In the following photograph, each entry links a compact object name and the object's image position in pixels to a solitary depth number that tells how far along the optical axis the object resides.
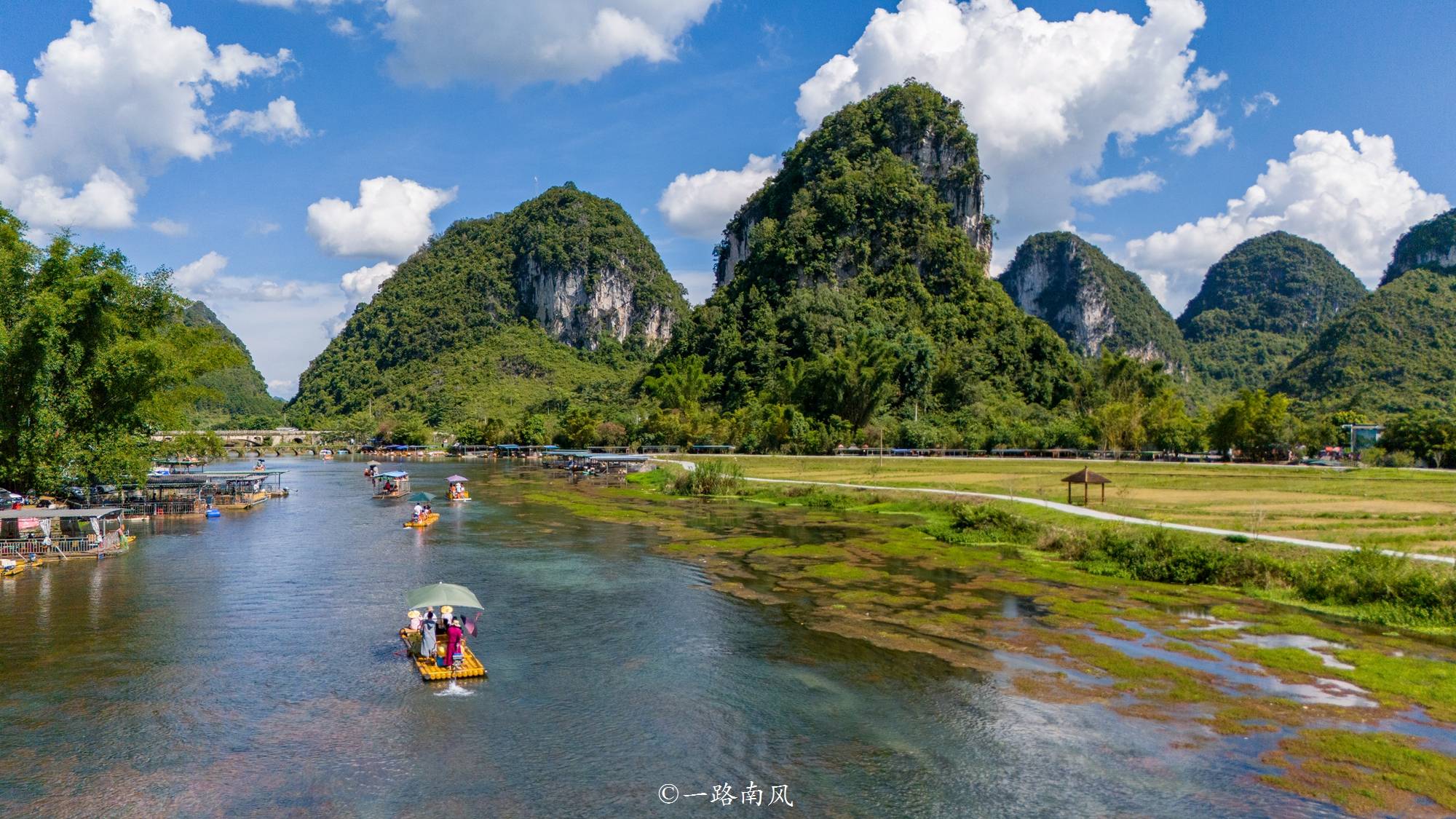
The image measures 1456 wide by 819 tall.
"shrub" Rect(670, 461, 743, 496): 68.62
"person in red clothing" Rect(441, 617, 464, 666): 20.88
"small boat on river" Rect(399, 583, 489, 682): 20.59
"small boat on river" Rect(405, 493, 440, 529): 49.69
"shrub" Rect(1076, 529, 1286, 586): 30.06
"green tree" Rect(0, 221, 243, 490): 42.44
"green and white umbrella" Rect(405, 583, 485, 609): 21.42
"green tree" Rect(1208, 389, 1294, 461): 88.81
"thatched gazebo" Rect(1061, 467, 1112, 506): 45.62
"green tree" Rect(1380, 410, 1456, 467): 75.88
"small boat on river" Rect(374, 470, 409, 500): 72.25
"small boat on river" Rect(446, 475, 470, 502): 65.75
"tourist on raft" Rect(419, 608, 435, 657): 21.55
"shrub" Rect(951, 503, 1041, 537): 41.47
